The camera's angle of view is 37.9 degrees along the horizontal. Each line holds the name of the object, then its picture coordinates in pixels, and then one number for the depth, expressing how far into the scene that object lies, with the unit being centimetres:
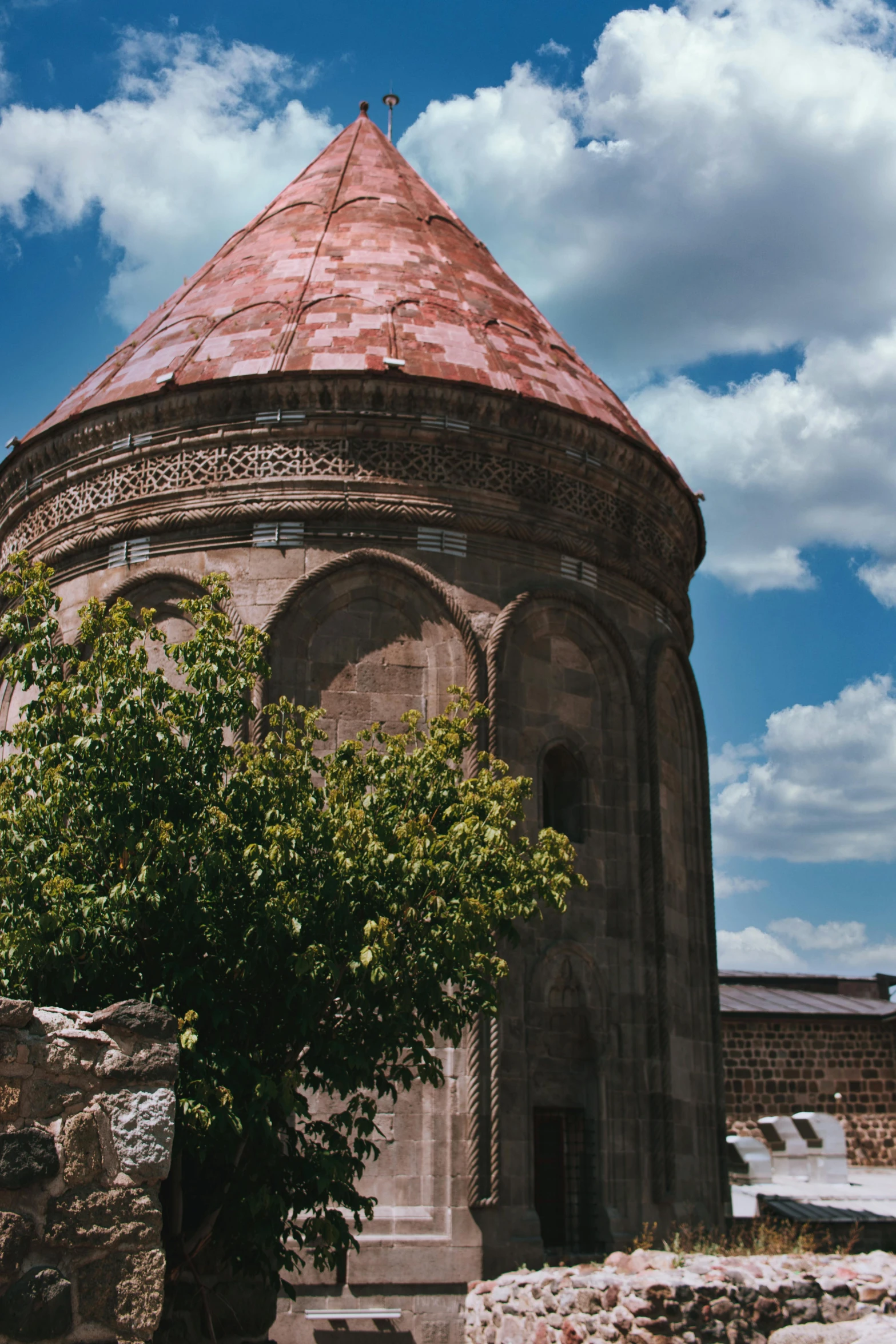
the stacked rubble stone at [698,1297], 901
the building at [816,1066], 2594
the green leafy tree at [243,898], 757
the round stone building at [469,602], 1211
